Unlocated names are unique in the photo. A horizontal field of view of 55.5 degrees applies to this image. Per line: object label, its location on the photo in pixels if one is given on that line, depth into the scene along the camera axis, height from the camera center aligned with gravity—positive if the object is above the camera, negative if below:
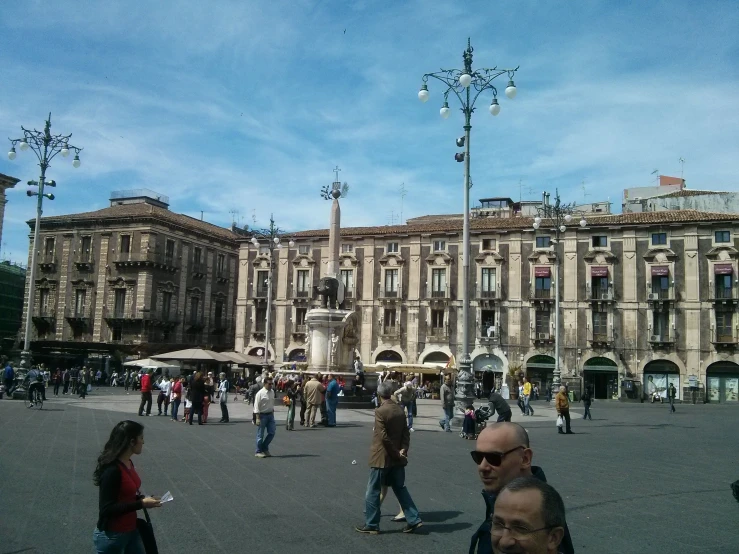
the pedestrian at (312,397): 19.08 -0.85
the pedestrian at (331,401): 19.38 -0.96
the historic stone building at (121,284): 53.03 +5.91
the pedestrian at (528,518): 2.38 -0.50
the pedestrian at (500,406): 14.29 -0.70
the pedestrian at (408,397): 18.72 -0.76
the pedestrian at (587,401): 24.62 -0.97
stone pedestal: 28.61 +1.14
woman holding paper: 4.38 -0.87
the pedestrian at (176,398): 20.73 -1.07
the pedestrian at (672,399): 30.96 -1.00
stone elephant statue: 29.28 +3.18
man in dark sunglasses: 3.51 -0.43
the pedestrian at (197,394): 19.28 -0.87
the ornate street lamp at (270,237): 38.28 +7.11
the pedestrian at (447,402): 19.22 -0.88
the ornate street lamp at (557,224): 32.81 +6.96
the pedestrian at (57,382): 32.81 -1.12
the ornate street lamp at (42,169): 26.20 +7.12
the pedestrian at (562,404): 19.00 -0.83
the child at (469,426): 17.25 -1.36
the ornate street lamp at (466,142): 19.17 +6.57
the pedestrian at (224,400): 20.73 -1.12
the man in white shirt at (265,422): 12.88 -1.05
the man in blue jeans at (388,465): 7.31 -1.03
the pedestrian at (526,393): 26.22 -0.78
